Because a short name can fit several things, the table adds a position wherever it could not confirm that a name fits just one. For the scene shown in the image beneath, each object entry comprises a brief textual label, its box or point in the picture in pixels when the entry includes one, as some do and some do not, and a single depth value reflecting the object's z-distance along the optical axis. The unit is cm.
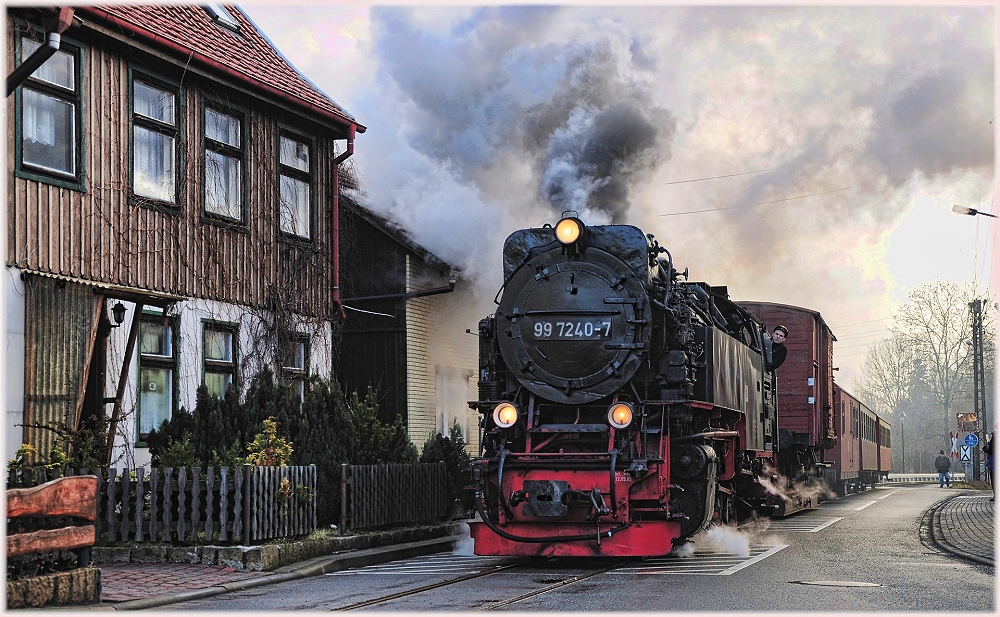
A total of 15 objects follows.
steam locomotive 1176
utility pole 4203
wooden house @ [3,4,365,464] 1323
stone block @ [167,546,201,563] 1176
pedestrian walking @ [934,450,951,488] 4100
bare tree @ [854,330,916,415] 7350
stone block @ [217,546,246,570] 1159
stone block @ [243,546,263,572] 1159
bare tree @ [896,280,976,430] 5044
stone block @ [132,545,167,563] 1188
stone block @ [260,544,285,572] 1162
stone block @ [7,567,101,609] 863
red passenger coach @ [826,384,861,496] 2772
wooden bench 868
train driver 1906
